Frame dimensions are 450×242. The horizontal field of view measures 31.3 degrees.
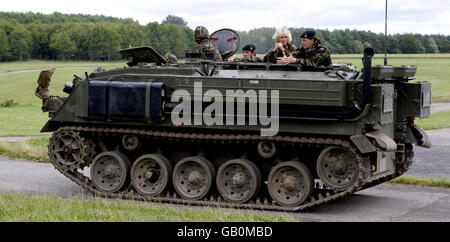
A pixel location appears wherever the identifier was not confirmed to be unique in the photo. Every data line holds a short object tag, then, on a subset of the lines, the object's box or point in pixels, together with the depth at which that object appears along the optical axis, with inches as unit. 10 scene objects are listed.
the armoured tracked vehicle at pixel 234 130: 518.3
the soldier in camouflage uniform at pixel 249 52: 609.0
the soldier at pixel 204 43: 640.4
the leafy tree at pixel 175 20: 2209.6
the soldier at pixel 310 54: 557.9
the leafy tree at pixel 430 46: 3139.8
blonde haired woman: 590.6
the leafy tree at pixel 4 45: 3636.8
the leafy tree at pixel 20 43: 3503.9
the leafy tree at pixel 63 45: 2906.0
